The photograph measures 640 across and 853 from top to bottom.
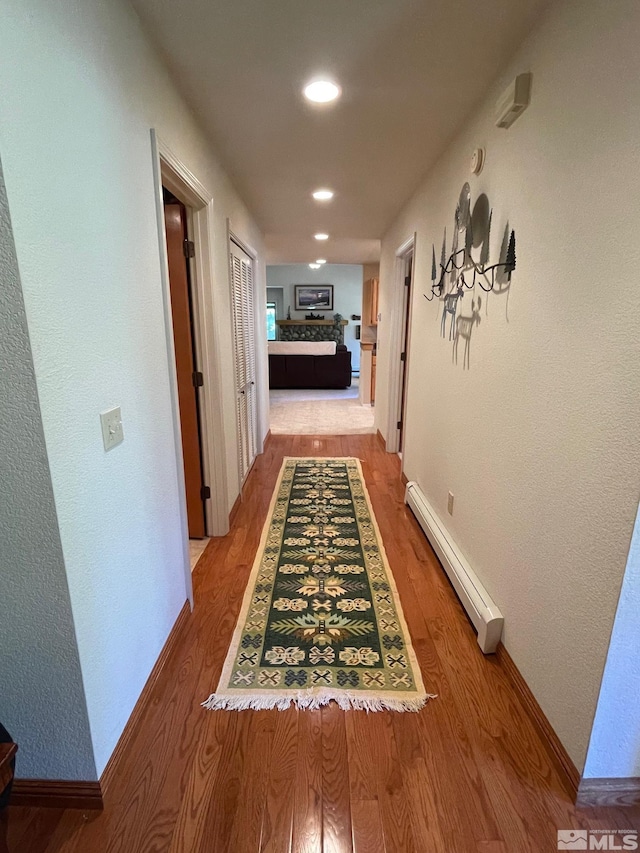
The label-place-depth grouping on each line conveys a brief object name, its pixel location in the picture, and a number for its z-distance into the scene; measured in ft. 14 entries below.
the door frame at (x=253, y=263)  9.39
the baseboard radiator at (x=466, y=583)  5.52
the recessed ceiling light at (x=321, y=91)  5.69
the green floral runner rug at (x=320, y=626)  5.05
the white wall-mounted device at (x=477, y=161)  6.11
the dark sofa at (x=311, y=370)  27.27
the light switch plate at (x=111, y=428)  3.88
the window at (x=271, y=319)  36.67
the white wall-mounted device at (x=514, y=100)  4.68
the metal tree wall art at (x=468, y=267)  5.48
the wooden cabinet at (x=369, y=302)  20.80
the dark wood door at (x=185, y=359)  7.20
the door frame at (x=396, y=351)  12.77
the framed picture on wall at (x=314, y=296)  37.24
